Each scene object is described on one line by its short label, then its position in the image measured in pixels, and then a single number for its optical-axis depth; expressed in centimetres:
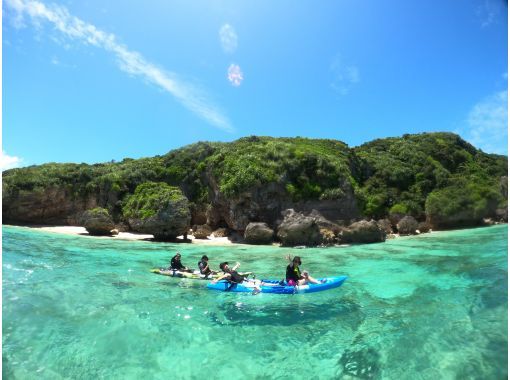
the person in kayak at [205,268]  1482
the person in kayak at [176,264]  1583
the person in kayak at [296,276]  1317
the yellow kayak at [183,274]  1465
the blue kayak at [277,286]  1265
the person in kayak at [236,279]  1309
